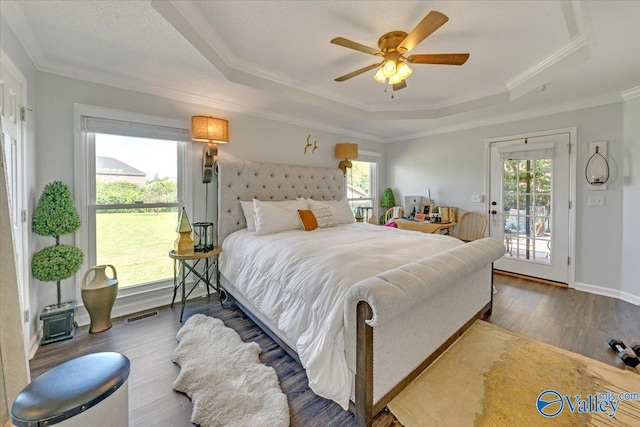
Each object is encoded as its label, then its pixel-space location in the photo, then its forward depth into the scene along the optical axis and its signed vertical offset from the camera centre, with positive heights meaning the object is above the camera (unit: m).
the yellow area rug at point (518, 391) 1.46 -1.16
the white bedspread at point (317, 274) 1.42 -0.48
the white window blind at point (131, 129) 2.45 +0.81
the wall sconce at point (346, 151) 4.36 +0.96
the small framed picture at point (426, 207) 4.65 +0.02
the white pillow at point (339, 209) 3.49 -0.01
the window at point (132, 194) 2.53 +0.14
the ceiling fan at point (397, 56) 1.86 +1.15
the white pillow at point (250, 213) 3.05 -0.06
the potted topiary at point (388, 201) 5.26 +0.14
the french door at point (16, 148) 1.66 +0.42
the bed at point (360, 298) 1.36 -0.60
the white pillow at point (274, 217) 2.89 -0.11
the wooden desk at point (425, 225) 4.05 -0.28
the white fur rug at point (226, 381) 1.45 -1.13
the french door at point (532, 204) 3.54 +0.06
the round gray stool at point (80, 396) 0.93 -0.71
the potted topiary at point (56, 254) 2.08 -0.38
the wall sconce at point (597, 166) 3.17 +0.52
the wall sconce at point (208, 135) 2.92 +0.83
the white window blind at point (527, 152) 3.61 +0.81
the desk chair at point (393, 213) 4.84 -0.10
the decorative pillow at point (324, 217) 3.29 -0.12
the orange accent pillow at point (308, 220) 3.07 -0.14
